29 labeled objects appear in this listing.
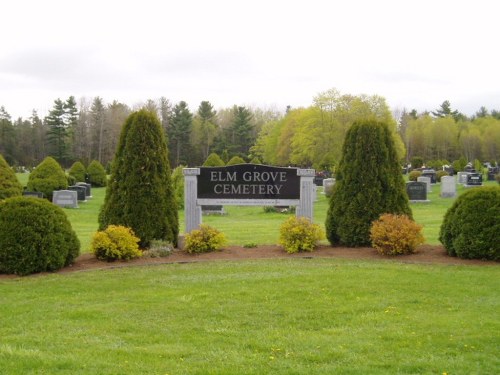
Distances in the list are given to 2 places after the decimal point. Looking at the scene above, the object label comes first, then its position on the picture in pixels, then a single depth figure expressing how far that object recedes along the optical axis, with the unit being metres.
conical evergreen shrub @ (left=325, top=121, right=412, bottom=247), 12.54
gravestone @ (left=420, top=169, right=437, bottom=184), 42.91
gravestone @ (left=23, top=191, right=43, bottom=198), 28.30
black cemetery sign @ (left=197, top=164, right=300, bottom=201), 13.34
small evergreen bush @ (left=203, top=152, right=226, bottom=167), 41.00
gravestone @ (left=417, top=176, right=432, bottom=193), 36.38
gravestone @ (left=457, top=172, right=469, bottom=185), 39.52
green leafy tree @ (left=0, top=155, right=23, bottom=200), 23.33
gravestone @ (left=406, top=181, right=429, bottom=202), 29.97
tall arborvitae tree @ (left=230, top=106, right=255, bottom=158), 86.25
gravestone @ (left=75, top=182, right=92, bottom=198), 36.21
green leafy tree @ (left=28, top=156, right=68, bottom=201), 33.12
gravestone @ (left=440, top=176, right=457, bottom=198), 32.88
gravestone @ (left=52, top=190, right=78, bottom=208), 29.98
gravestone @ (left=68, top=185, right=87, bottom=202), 33.38
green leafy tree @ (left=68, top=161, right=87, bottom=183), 47.03
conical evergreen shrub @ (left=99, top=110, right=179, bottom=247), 12.19
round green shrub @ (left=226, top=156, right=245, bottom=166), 40.39
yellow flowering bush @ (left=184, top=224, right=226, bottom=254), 12.10
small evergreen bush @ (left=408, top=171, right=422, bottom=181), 42.83
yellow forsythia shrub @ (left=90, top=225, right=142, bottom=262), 11.20
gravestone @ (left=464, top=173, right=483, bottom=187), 37.45
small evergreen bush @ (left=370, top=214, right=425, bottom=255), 11.32
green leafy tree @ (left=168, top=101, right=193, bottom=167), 81.69
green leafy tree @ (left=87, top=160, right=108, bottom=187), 48.34
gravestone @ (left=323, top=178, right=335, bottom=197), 34.62
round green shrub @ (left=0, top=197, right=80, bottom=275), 10.25
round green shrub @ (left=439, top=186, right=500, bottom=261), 10.86
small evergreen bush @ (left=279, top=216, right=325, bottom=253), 12.08
